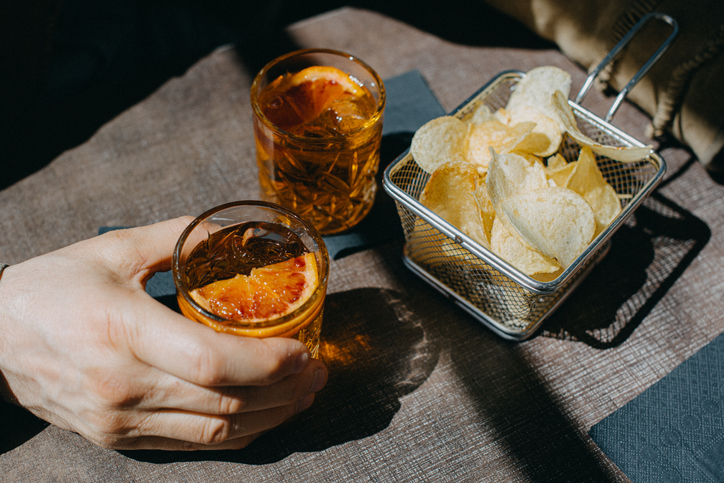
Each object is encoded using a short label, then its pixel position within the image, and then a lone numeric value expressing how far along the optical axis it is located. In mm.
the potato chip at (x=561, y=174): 822
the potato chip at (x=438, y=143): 801
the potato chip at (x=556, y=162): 852
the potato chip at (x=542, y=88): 887
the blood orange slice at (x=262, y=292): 617
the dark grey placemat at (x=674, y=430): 706
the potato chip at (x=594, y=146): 781
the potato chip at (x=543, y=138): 842
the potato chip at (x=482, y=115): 897
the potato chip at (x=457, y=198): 760
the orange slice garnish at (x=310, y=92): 838
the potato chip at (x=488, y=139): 831
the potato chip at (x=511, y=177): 740
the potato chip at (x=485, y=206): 769
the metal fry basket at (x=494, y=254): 716
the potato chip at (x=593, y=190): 803
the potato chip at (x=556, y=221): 732
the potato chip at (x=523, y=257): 720
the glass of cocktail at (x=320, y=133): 791
